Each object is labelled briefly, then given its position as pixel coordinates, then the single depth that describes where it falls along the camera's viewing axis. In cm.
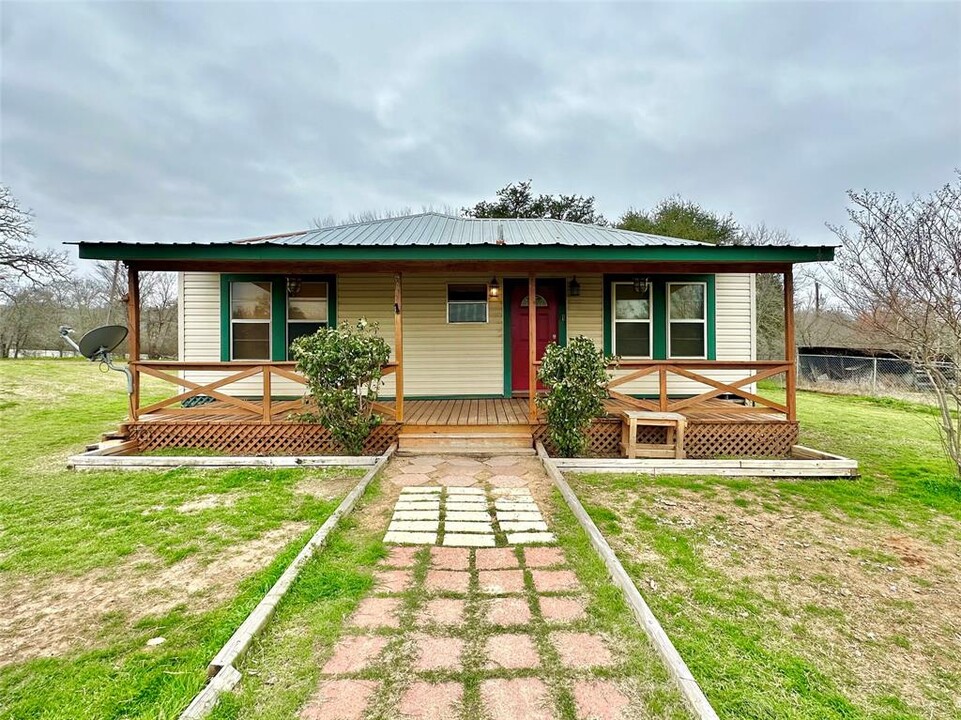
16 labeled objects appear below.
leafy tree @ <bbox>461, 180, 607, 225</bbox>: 2314
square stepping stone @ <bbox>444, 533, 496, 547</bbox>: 316
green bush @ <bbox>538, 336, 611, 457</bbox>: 512
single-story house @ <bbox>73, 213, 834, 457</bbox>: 680
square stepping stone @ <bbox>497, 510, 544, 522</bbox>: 362
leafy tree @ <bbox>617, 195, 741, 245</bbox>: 2016
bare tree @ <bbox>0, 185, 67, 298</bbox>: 1741
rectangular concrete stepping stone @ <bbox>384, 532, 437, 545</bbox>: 318
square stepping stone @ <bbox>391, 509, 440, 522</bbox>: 364
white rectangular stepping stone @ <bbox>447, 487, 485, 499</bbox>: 425
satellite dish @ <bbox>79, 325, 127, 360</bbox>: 613
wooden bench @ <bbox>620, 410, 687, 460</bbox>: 534
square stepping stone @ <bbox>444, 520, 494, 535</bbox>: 339
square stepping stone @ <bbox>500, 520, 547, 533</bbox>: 342
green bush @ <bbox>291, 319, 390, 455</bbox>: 513
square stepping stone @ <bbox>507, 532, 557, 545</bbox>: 319
